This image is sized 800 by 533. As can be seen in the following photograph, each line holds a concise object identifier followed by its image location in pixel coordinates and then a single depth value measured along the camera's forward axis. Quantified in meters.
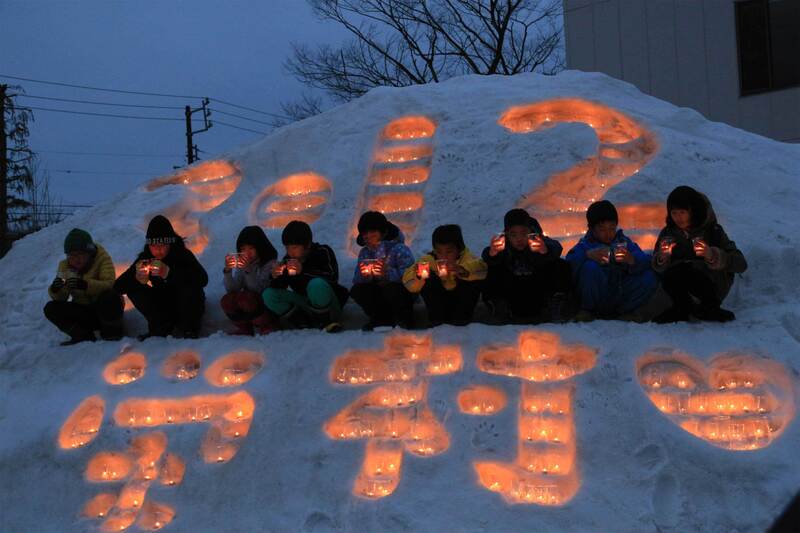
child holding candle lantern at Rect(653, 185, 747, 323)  4.97
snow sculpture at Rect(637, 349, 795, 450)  4.44
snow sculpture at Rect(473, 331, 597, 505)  4.24
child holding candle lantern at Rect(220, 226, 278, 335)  5.59
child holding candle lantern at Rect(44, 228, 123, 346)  5.91
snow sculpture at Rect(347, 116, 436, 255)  6.74
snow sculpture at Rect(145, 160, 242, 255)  7.23
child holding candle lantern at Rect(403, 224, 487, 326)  5.25
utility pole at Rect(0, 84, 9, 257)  18.09
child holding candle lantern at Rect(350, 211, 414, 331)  5.43
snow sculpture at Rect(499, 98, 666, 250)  6.21
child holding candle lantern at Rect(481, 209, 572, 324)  5.26
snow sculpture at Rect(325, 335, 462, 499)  4.48
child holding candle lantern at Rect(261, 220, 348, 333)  5.49
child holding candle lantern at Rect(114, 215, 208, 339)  5.79
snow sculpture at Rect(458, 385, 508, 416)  4.69
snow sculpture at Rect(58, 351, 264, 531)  4.65
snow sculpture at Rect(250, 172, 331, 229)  6.98
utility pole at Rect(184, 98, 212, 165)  30.51
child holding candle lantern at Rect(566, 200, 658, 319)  5.18
